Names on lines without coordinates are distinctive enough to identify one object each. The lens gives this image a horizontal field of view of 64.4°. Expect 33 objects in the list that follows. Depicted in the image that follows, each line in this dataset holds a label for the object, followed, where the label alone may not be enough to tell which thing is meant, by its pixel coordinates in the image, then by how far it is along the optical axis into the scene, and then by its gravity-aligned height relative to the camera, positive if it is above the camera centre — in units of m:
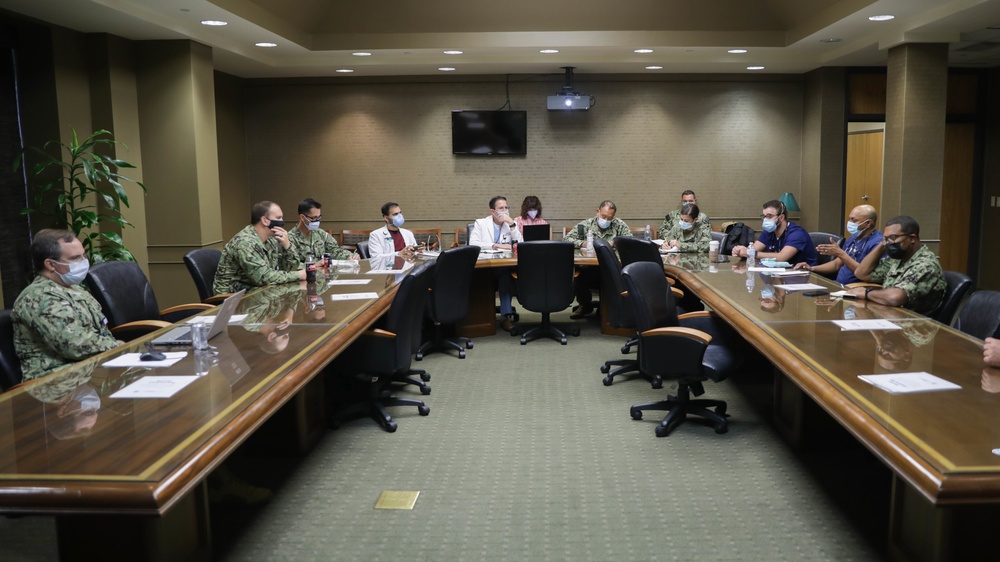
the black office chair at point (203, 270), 5.31 -0.52
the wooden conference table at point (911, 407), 2.06 -0.70
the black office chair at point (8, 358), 3.26 -0.67
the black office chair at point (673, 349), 4.13 -0.87
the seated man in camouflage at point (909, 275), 4.24 -0.50
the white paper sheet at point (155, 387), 2.63 -0.65
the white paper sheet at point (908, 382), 2.66 -0.68
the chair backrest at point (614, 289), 5.51 -0.72
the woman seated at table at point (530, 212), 8.23 -0.24
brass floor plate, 3.40 -1.34
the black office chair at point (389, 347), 4.25 -0.84
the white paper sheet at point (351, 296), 4.71 -0.63
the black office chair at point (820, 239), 6.71 -0.46
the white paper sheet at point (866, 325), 3.68 -0.66
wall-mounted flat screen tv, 9.93 +0.71
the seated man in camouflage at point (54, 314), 3.34 -0.50
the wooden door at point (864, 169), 10.69 +0.20
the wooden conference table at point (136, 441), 1.92 -0.68
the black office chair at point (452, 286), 5.81 -0.71
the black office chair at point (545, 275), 6.18 -0.68
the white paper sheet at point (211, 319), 3.87 -0.62
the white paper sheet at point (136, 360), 3.04 -0.64
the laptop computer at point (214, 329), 3.36 -0.60
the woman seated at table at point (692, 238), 7.27 -0.48
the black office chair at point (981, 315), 3.58 -0.62
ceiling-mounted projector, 9.57 +1.05
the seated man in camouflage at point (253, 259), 5.21 -0.44
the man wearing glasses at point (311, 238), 6.21 -0.39
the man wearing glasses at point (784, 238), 6.27 -0.43
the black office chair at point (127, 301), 4.36 -0.61
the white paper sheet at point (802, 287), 4.92 -0.64
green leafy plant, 5.96 +0.00
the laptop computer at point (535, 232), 7.12 -0.39
